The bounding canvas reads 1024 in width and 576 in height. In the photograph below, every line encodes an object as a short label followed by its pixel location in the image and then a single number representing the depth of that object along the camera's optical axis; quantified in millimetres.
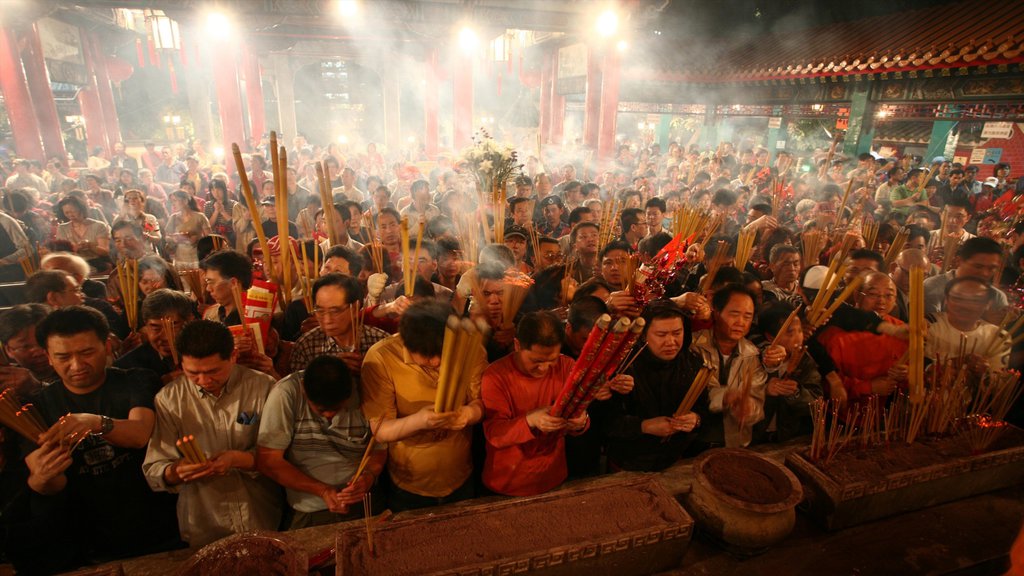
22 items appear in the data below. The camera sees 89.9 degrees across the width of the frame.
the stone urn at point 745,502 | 1799
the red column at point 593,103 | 11664
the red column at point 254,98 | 16641
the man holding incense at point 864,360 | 2725
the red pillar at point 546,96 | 17312
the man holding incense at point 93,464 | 1883
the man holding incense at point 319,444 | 1947
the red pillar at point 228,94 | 11430
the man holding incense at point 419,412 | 1894
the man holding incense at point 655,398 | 2289
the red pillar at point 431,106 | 14164
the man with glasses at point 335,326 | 2471
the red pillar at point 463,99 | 12969
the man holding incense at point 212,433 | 1923
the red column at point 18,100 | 9766
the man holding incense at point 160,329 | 2418
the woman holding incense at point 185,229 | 4707
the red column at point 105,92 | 15284
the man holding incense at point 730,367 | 2430
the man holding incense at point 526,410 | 1991
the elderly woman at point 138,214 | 5294
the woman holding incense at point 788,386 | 2467
